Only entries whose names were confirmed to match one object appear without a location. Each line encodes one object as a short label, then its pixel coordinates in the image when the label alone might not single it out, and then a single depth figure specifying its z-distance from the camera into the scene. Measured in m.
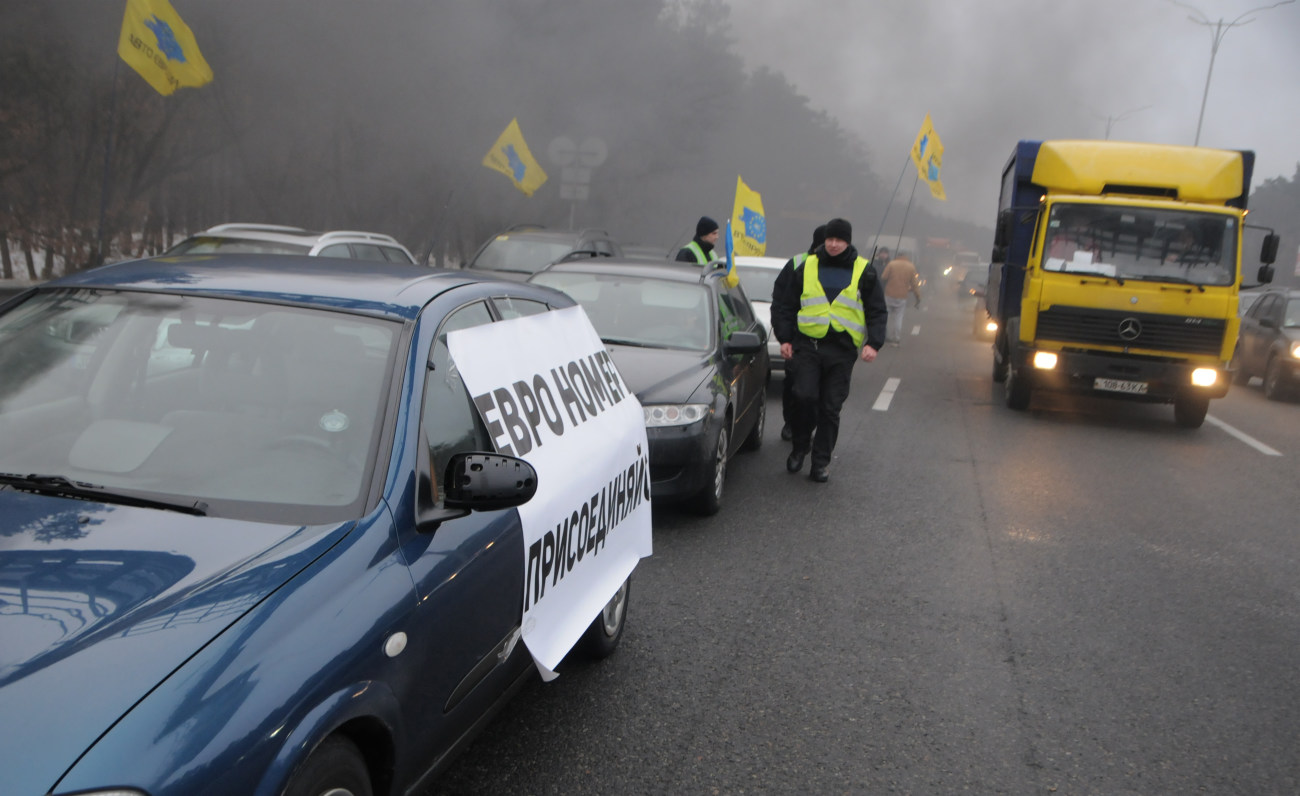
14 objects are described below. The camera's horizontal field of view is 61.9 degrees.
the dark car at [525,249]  14.70
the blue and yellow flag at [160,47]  10.40
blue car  1.83
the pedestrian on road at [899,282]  19.53
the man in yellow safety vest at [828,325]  7.64
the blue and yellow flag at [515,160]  16.84
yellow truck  10.94
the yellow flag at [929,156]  16.38
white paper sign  3.09
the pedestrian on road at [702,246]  10.90
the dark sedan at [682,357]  6.26
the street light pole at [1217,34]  37.94
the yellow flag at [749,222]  14.64
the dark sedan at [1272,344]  15.31
